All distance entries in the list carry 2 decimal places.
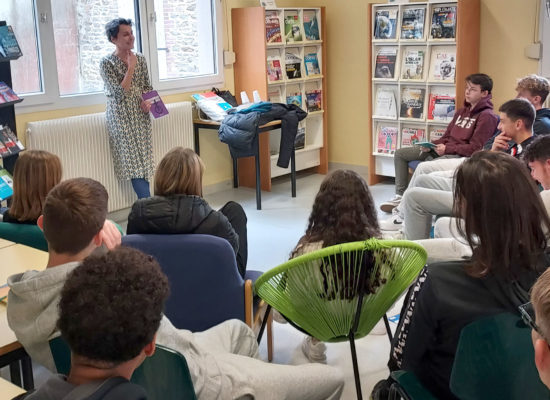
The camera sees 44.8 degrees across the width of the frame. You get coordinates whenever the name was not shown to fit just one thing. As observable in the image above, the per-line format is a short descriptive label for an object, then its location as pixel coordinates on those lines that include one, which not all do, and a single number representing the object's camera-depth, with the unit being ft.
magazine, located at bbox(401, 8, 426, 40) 18.39
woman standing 15.69
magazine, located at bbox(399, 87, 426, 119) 18.98
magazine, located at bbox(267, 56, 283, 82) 19.81
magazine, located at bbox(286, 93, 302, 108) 20.63
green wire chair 6.91
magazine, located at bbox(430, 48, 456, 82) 18.11
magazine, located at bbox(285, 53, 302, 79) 20.39
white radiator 15.27
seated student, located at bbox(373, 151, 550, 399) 5.22
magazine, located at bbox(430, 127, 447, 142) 18.78
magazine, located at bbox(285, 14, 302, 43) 20.21
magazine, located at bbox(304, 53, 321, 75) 20.99
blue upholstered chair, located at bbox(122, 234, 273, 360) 7.71
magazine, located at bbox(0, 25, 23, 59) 12.83
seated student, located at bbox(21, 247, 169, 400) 3.81
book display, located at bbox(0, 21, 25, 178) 12.87
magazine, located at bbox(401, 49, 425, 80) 18.74
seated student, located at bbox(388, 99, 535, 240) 12.31
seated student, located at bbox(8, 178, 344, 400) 5.57
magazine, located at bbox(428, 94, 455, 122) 18.31
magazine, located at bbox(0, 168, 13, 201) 12.49
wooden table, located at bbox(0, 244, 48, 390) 5.97
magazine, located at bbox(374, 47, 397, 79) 19.13
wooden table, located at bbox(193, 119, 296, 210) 17.90
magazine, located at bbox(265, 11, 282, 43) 19.44
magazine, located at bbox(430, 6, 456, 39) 17.84
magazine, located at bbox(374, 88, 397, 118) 19.42
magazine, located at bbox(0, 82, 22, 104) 12.90
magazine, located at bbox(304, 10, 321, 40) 20.68
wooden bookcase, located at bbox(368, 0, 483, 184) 17.90
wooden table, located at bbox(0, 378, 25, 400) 5.03
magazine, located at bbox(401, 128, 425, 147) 19.31
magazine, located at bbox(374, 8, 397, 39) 18.85
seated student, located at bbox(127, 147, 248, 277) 8.00
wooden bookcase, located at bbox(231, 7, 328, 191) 19.38
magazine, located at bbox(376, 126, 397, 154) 19.79
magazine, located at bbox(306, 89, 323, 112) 21.21
